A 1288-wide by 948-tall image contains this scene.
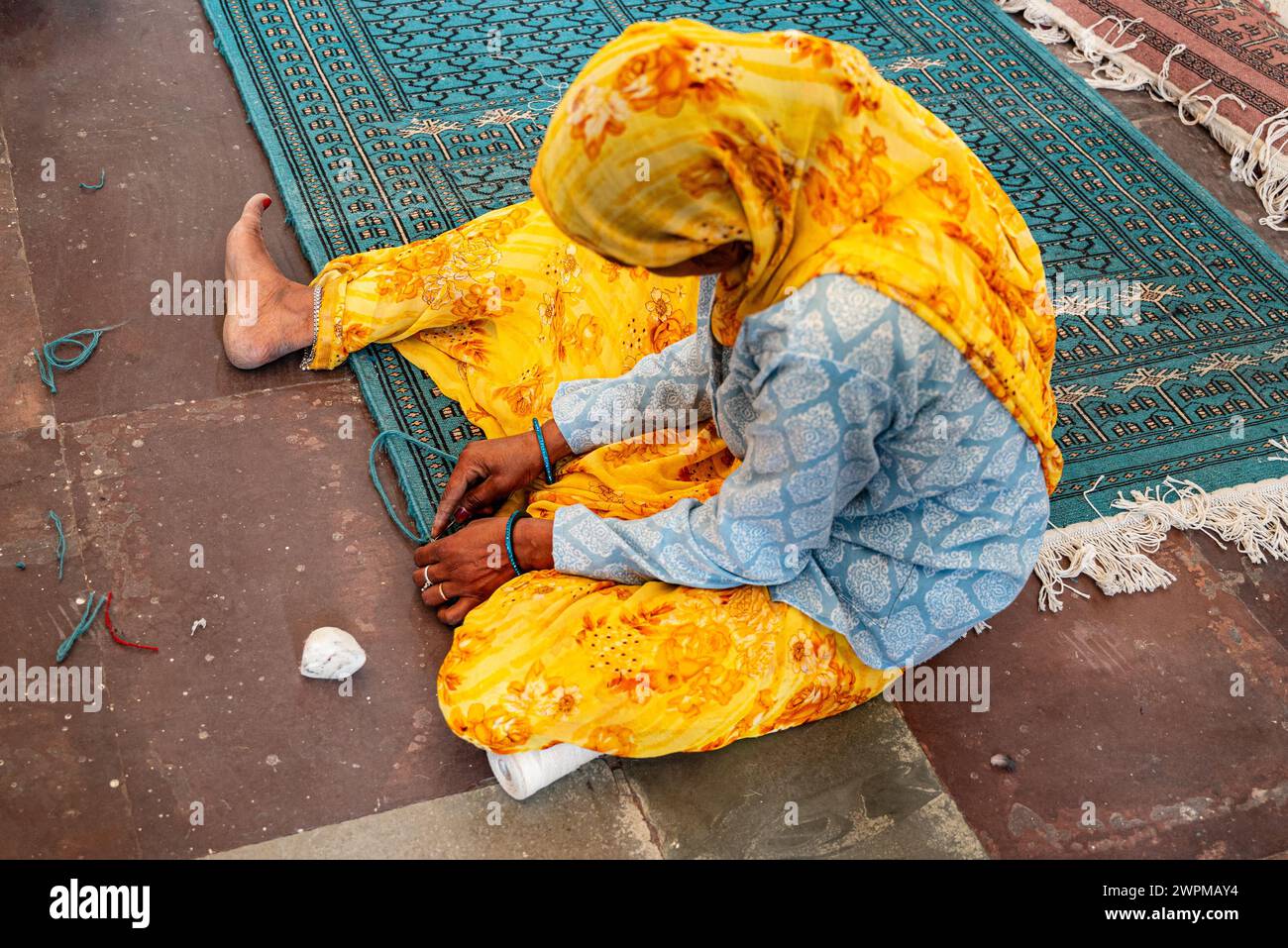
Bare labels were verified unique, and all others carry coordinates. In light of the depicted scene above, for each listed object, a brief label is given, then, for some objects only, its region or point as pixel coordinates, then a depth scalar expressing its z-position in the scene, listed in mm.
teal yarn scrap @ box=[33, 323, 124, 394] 2174
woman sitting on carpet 1296
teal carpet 2359
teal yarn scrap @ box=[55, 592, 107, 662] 1799
